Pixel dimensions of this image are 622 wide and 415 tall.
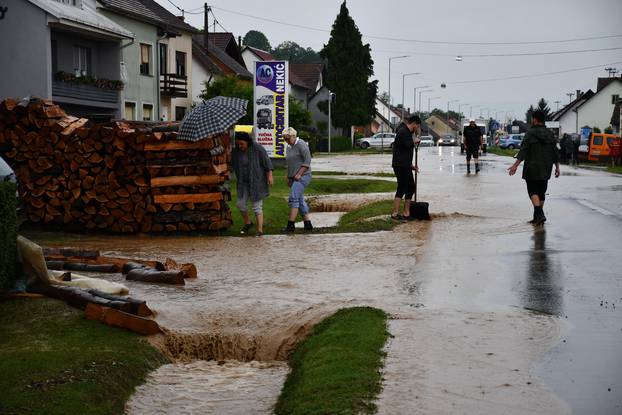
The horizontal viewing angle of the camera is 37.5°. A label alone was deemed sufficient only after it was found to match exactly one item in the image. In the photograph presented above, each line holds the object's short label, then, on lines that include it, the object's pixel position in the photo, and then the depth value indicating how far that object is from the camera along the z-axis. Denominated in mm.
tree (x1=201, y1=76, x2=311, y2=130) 48469
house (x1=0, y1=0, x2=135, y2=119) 36000
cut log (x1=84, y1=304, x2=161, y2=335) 8047
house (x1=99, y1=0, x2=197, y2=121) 44625
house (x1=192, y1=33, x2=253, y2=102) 62469
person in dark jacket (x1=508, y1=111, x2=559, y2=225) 16344
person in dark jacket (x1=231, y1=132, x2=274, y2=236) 16078
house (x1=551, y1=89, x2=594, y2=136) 116412
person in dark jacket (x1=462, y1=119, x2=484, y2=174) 33594
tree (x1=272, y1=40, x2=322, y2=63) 180250
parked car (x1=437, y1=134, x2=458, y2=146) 111588
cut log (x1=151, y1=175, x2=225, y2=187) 15781
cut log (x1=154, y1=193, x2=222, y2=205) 15938
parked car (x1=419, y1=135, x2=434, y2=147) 112500
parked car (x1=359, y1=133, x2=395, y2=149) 96875
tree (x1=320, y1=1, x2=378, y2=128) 95438
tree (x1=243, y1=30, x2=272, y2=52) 173375
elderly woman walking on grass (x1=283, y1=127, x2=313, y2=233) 16297
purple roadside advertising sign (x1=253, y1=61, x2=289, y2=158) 31984
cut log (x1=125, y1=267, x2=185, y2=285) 10680
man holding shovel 17000
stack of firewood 15891
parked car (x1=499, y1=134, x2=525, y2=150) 94312
